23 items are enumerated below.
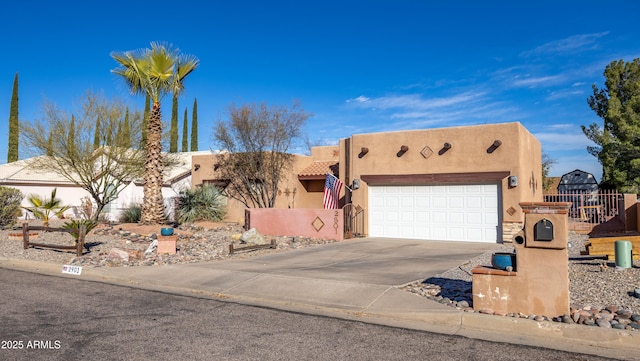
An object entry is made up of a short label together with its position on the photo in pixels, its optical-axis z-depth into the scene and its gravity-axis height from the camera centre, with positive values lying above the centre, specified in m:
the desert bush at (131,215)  25.25 -0.33
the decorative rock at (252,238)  16.25 -0.96
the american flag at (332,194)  20.34 +0.62
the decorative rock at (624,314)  6.59 -1.40
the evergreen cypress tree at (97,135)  23.77 +3.52
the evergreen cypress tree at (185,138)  51.79 +7.46
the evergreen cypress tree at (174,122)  28.80 +5.55
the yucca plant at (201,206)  24.03 +0.13
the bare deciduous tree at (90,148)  23.23 +2.87
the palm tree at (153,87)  20.75 +5.18
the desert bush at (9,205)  20.28 +0.13
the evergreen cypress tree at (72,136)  23.05 +3.39
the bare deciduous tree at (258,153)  24.09 +2.74
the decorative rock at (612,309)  6.86 -1.38
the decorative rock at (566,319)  6.46 -1.44
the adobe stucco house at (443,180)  17.31 +1.11
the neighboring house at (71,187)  31.31 +1.38
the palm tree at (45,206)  22.09 +0.10
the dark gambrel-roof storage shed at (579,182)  34.69 +1.96
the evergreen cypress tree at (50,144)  23.19 +3.01
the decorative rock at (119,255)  12.84 -1.21
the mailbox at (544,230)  6.72 -0.28
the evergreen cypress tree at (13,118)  41.51 +8.05
